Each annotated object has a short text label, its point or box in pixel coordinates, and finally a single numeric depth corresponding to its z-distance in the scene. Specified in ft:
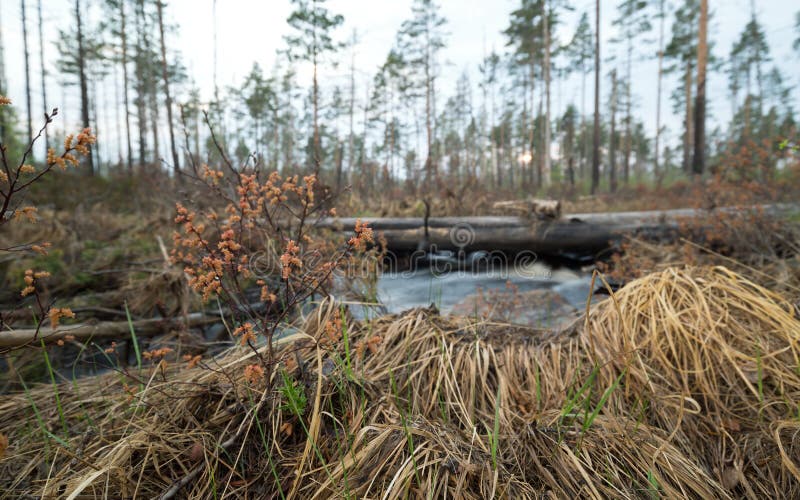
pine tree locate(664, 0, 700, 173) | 71.31
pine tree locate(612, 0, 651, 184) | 81.66
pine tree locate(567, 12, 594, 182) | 85.87
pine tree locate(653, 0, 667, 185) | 86.14
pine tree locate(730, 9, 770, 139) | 94.07
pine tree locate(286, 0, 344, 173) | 66.90
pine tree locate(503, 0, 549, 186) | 69.24
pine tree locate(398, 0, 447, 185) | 85.56
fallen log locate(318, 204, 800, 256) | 19.29
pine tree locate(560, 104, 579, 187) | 131.01
